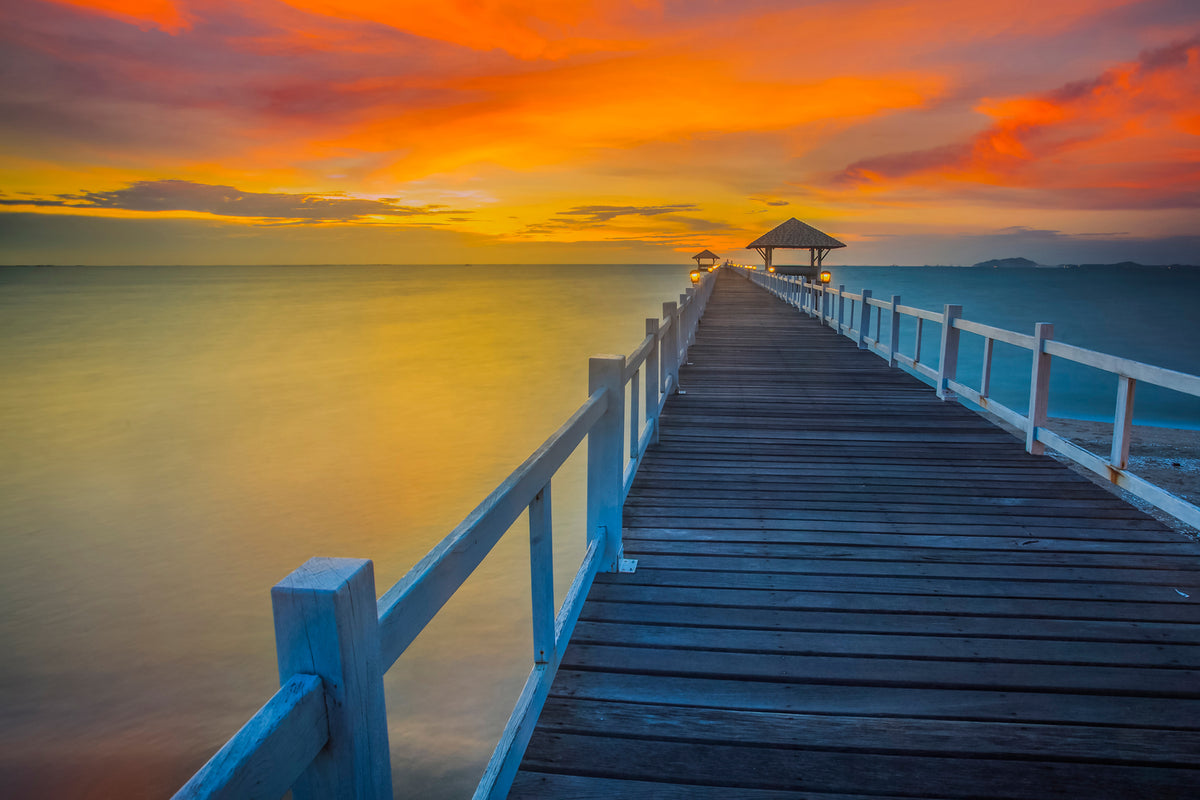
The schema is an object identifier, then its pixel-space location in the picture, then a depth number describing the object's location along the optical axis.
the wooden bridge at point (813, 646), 1.68
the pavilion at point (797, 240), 36.81
